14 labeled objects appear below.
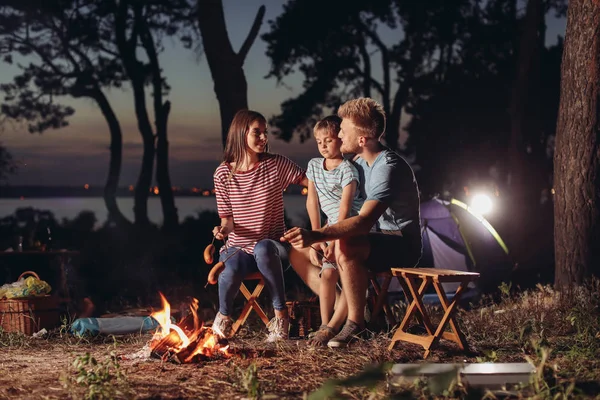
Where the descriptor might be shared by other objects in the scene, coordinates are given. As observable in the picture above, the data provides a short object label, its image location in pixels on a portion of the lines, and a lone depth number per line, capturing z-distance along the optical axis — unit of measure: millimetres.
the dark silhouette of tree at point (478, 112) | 20359
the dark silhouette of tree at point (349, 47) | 18438
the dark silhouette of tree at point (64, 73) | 17766
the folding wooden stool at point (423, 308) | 4867
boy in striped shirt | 5332
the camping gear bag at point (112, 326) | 6234
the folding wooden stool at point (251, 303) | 5746
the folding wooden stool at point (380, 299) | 5504
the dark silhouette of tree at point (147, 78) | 17250
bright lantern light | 9367
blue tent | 8875
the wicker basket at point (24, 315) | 6371
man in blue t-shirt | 5039
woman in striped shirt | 5633
